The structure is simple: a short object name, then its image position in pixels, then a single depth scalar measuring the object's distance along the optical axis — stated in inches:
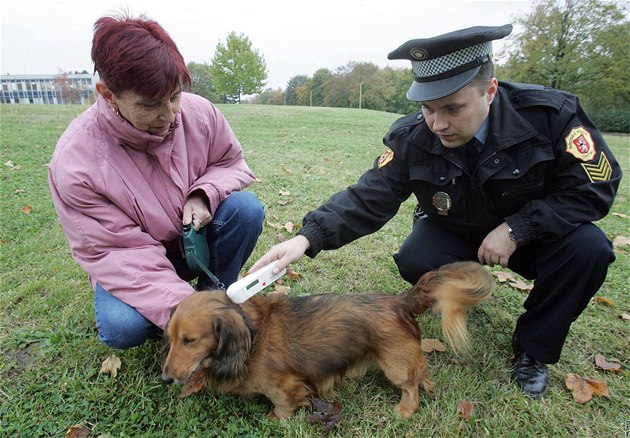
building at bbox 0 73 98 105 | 3172.5
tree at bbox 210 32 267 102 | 1865.2
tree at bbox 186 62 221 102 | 2090.2
